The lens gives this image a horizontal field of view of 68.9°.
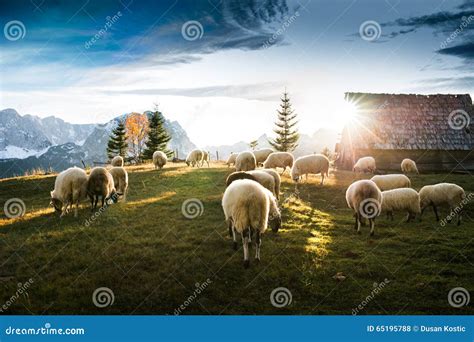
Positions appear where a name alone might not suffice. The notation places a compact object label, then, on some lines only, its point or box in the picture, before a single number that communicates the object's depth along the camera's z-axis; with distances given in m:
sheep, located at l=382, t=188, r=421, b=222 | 14.34
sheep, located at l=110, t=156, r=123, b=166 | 30.14
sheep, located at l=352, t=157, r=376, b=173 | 28.80
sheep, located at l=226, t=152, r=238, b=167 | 30.35
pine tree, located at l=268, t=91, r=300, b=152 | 58.62
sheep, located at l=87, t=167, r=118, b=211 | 13.87
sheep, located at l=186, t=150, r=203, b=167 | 31.59
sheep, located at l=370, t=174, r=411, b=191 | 17.95
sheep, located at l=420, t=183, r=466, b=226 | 14.75
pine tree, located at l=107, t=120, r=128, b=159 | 58.75
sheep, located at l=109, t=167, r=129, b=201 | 17.23
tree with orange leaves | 60.16
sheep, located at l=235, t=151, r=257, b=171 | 22.47
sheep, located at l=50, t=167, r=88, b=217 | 13.47
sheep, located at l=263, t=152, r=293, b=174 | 24.66
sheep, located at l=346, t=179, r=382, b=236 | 12.02
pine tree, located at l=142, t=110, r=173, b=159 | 55.31
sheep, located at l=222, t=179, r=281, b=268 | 8.78
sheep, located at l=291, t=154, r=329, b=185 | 21.58
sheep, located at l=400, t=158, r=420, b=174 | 29.28
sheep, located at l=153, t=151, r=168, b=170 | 28.52
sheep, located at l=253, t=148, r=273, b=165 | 27.97
